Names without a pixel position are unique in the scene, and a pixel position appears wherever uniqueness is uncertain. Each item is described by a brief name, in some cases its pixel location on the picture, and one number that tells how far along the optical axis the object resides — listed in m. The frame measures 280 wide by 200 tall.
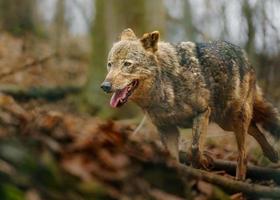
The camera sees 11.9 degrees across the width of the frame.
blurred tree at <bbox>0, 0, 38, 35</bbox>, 33.78
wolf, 10.56
